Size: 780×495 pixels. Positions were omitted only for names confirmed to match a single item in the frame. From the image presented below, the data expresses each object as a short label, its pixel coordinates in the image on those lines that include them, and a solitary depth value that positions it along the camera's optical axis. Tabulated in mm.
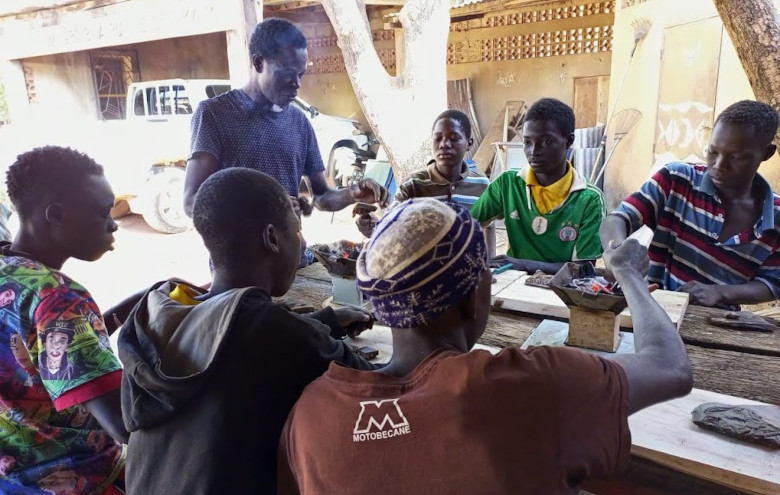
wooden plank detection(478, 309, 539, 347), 1814
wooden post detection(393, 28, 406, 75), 10578
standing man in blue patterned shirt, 2559
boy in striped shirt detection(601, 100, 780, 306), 2150
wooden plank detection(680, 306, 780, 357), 1717
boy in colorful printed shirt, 1354
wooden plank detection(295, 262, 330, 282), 2747
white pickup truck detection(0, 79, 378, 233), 8312
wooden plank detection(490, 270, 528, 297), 2186
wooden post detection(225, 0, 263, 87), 6512
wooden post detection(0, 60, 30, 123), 11266
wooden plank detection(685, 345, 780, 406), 1461
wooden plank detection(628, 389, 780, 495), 1117
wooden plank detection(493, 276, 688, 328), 1957
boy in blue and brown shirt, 3203
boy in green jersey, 2703
